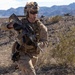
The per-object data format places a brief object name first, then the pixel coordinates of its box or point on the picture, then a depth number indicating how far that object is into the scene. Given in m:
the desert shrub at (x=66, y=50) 10.89
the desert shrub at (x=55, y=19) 25.09
